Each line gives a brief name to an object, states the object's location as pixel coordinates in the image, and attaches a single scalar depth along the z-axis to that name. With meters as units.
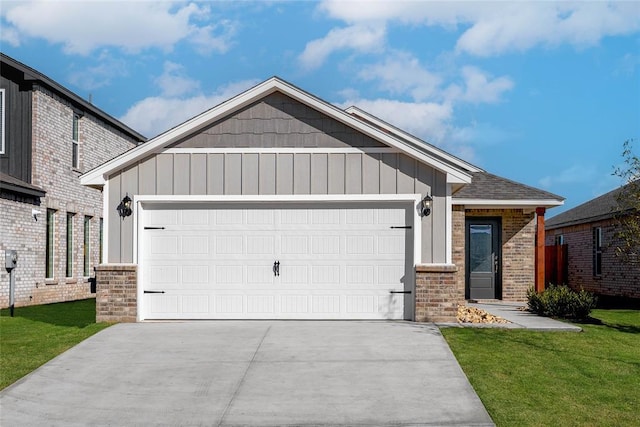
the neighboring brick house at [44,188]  17.12
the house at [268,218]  12.07
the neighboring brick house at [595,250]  20.47
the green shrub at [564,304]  13.13
